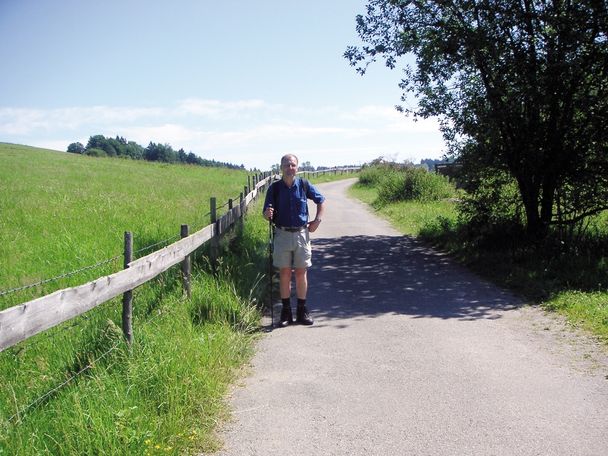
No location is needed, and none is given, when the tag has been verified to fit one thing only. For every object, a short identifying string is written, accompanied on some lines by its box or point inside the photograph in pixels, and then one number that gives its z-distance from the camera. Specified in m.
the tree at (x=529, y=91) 9.88
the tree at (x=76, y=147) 159.32
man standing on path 6.66
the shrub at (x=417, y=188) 23.77
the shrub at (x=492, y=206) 12.07
